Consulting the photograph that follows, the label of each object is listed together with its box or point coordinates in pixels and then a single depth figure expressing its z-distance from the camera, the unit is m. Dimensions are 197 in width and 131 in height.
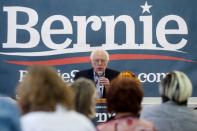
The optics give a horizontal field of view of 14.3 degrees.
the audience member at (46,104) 3.71
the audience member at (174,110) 4.93
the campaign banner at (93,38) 10.34
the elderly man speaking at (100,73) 8.27
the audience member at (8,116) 2.89
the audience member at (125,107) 4.66
